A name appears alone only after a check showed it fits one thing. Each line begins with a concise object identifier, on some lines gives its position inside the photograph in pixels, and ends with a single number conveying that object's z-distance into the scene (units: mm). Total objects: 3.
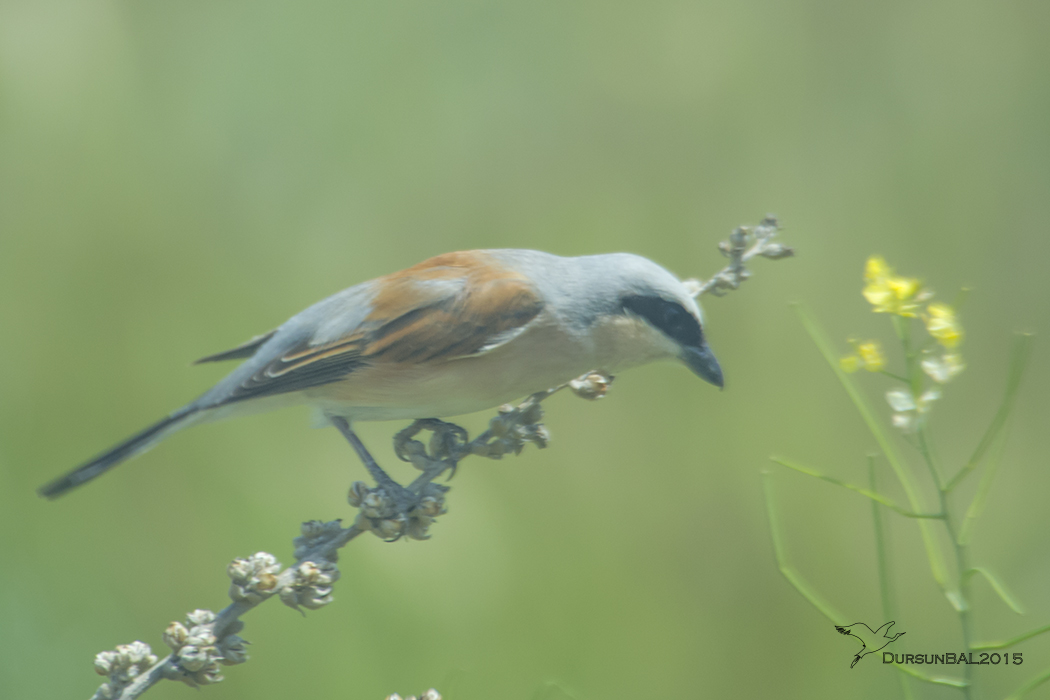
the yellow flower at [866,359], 4889
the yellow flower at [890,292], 4893
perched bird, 4972
